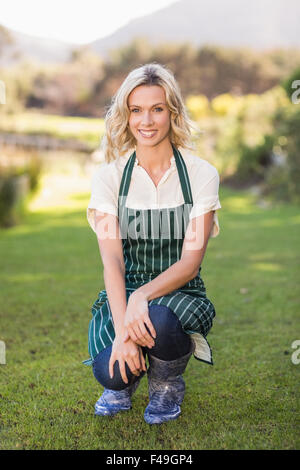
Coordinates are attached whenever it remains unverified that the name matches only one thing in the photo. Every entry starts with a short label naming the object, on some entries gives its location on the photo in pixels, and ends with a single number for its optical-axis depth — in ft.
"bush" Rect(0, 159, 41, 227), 31.24
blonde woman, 8.05
